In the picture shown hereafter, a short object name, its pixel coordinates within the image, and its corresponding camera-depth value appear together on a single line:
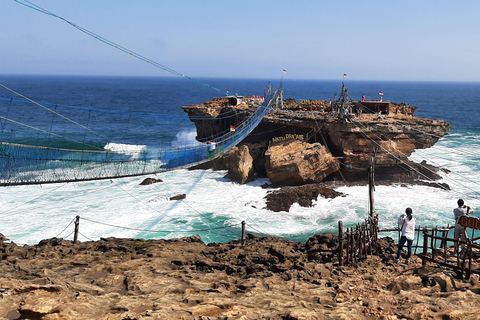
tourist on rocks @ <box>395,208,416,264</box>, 11.07
